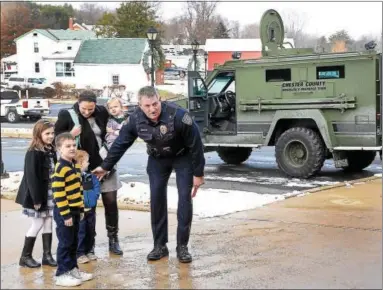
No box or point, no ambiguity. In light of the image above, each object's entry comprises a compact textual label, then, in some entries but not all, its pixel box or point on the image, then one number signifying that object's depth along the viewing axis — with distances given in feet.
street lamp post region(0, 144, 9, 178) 37.84
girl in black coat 18.57
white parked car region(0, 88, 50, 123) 104.60
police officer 18.70
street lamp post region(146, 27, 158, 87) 57.06
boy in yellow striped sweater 17.02
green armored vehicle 37.37
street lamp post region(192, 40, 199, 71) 66.77
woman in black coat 19.43
